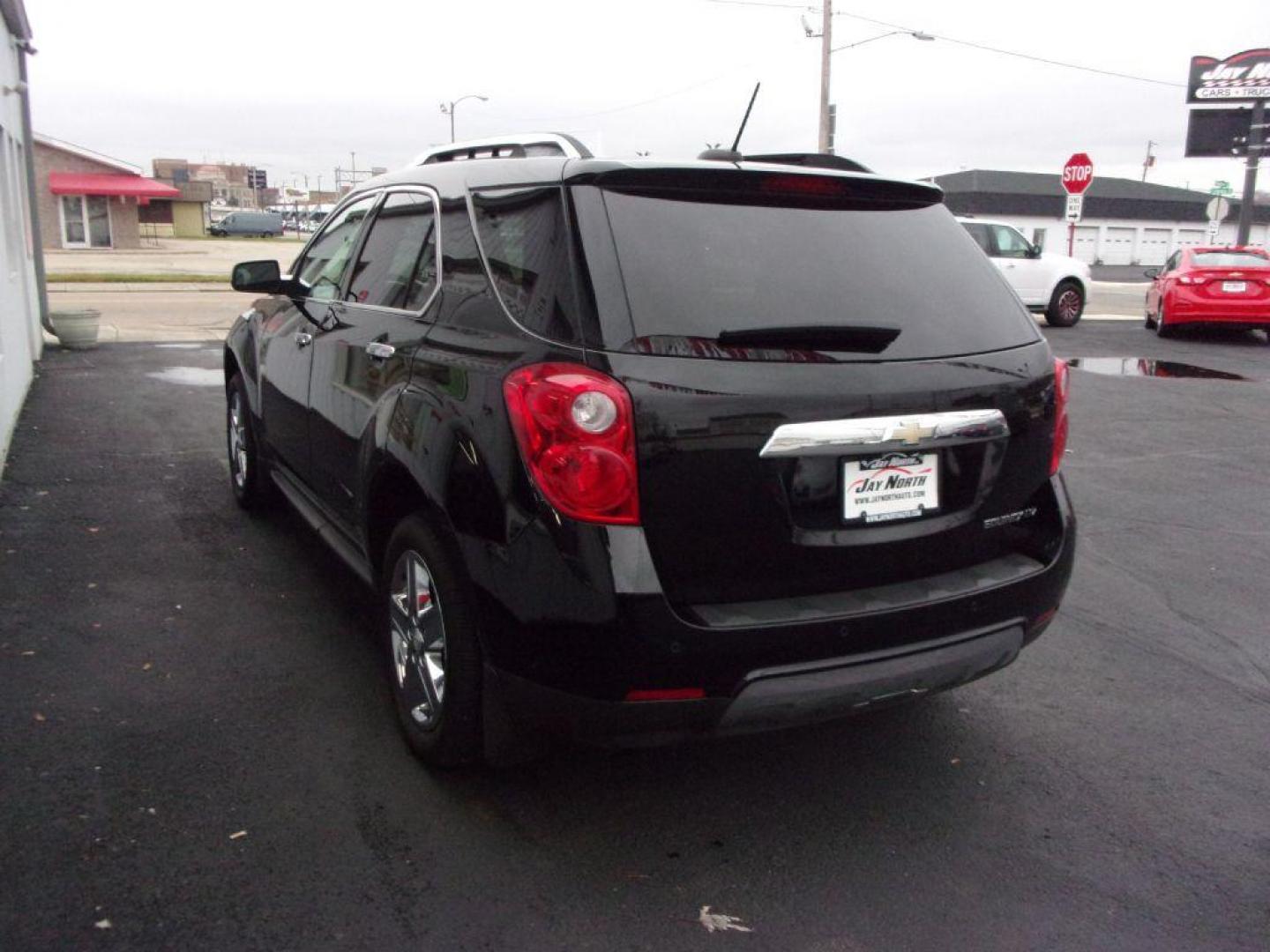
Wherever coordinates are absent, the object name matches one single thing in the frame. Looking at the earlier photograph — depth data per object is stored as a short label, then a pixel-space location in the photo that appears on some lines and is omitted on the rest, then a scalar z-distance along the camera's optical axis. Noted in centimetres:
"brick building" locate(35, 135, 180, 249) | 4275
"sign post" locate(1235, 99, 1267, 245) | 2919
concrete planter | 1252
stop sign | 2228
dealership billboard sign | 3206
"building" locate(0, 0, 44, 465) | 792
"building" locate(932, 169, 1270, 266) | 5736
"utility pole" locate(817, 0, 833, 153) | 2962
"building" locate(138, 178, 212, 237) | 6331
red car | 1677
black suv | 246
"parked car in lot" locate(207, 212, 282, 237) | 7119
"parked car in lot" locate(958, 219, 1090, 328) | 1869
